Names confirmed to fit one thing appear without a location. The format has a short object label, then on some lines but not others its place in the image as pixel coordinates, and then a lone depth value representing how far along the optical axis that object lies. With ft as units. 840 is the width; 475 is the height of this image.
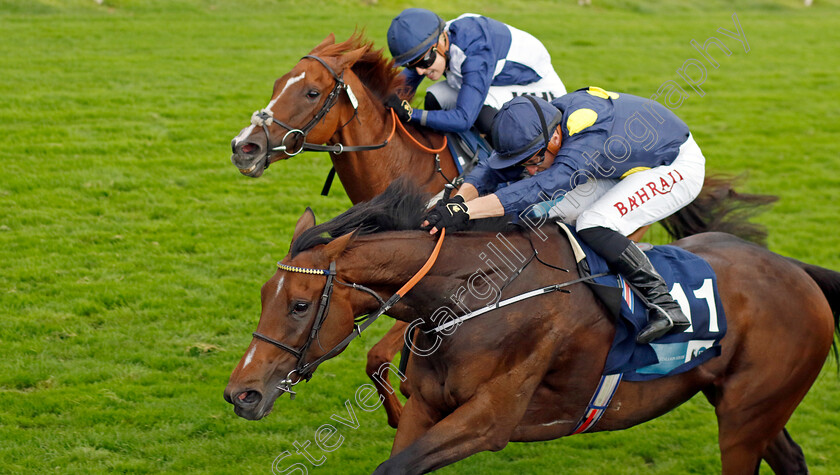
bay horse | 20.92
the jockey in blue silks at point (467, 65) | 32.50
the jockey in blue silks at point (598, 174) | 23.57
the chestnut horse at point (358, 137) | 31.07
